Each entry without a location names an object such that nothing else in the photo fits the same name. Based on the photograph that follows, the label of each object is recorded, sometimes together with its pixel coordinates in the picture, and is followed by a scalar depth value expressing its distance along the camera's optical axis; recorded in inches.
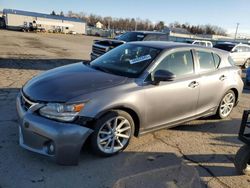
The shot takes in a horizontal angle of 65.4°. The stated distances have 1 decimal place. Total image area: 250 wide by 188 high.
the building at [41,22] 1831.0
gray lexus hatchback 96.5
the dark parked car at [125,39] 325.4
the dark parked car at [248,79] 308.4
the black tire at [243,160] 102.1
